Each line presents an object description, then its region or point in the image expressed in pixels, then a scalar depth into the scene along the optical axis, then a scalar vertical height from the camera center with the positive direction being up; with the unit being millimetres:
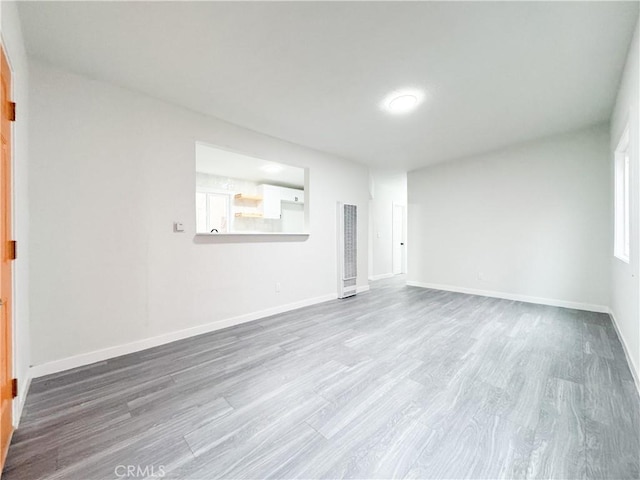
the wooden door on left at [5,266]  1264 -139
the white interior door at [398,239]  7136 -23
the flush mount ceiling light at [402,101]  2467 +1414
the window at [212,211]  5535 +616
